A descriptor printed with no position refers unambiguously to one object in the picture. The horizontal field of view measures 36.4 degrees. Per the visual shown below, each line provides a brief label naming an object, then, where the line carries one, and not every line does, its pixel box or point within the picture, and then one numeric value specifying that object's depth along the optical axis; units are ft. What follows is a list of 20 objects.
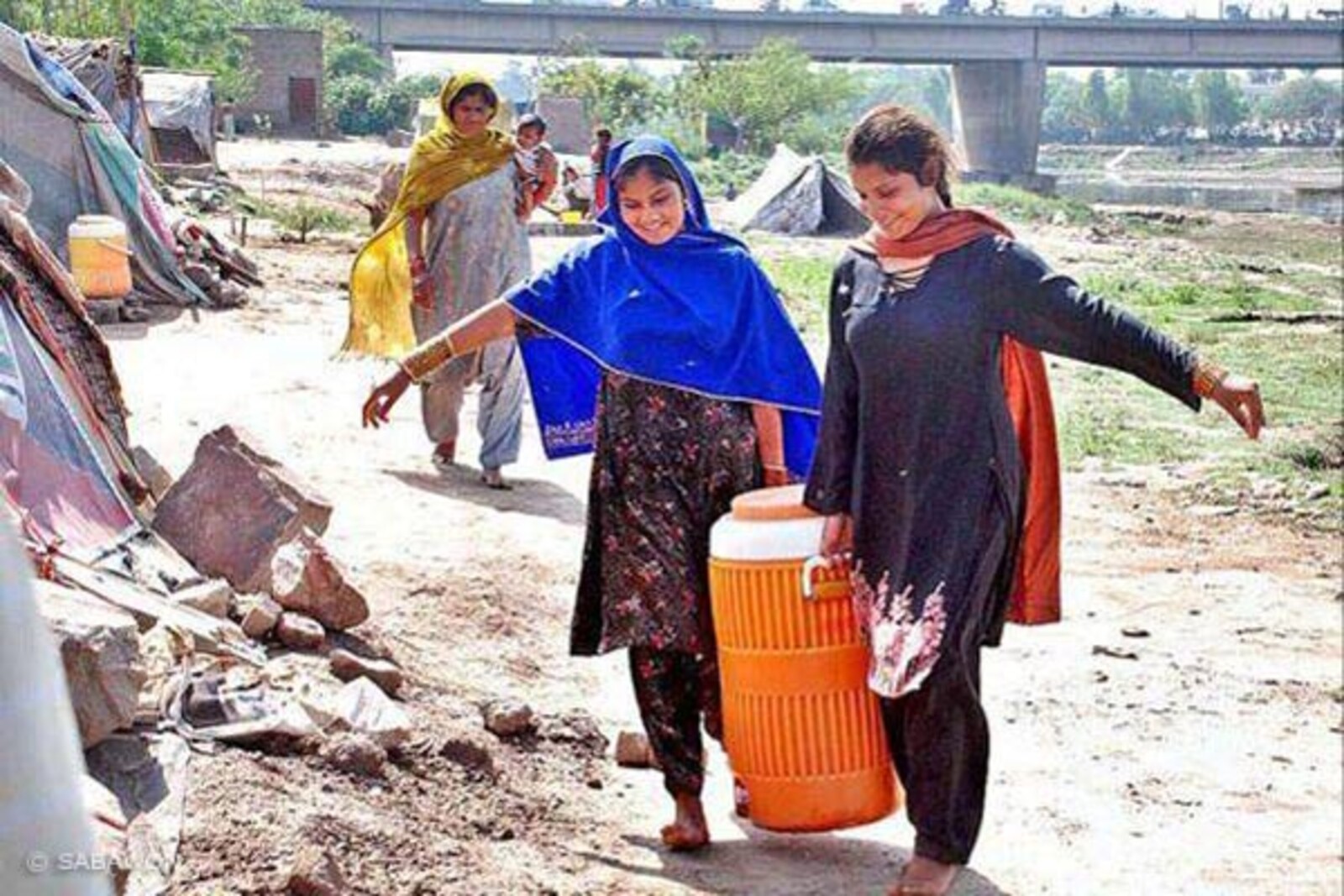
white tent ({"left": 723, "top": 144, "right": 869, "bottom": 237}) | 101.19
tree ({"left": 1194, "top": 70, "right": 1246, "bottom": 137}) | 457.27
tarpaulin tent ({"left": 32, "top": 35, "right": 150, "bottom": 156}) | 53.42
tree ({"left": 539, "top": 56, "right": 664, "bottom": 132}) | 184.96
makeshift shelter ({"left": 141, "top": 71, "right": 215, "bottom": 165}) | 82.43
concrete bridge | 199.00
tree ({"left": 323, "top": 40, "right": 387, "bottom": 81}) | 185.57
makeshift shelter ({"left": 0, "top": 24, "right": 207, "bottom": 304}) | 41.24
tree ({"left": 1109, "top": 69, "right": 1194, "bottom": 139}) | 468.34
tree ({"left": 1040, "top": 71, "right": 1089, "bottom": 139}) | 484.74
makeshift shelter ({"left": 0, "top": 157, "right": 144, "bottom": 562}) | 16.37
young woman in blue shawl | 14.40
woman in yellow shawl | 26.71
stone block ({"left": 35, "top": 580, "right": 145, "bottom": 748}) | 12.05
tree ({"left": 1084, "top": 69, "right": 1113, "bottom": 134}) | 481.05
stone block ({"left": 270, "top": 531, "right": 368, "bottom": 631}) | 17.03
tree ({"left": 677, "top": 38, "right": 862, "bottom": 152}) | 205.16
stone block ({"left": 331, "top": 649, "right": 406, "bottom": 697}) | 16.44
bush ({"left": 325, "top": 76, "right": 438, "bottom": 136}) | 169.17
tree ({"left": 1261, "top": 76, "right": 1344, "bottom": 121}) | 467.52
